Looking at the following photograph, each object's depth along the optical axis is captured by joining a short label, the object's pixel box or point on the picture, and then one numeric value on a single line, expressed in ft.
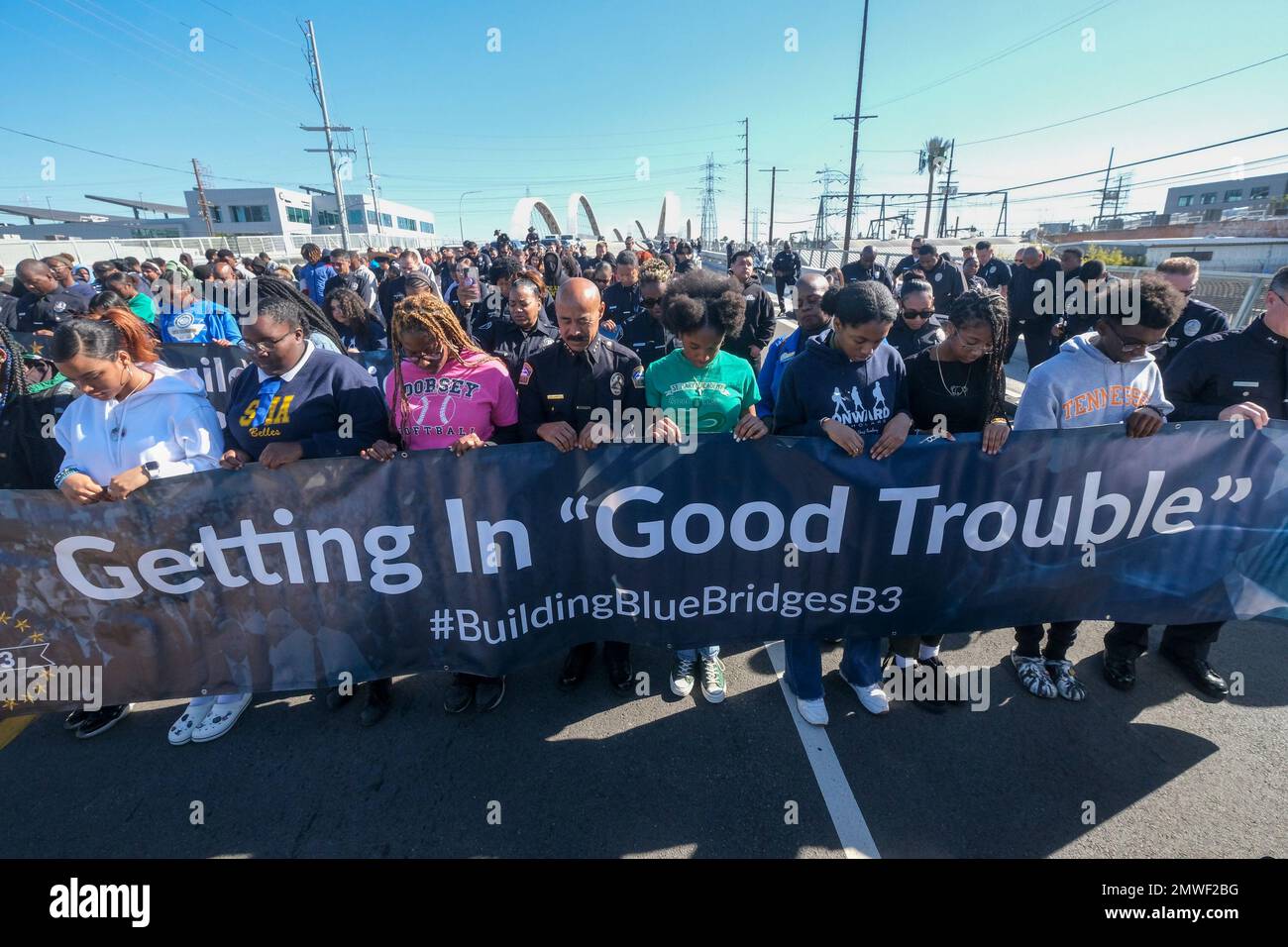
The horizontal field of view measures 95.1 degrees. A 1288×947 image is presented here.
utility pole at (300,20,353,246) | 90.02
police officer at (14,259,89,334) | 22.95
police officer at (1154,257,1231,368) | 15.30
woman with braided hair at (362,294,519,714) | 9.12
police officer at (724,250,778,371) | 20.63
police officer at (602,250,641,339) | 25.55
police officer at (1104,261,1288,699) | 9.82
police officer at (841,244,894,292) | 31.08
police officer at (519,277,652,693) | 9.53
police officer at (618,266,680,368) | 20.31
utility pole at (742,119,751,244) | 163.26
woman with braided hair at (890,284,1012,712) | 9.02
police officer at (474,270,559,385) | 15.03
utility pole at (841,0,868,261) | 70.23
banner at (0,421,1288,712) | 8.70
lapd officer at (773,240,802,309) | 53.26
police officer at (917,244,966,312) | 31.35
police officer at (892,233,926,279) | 32.10
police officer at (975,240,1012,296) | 31.42
